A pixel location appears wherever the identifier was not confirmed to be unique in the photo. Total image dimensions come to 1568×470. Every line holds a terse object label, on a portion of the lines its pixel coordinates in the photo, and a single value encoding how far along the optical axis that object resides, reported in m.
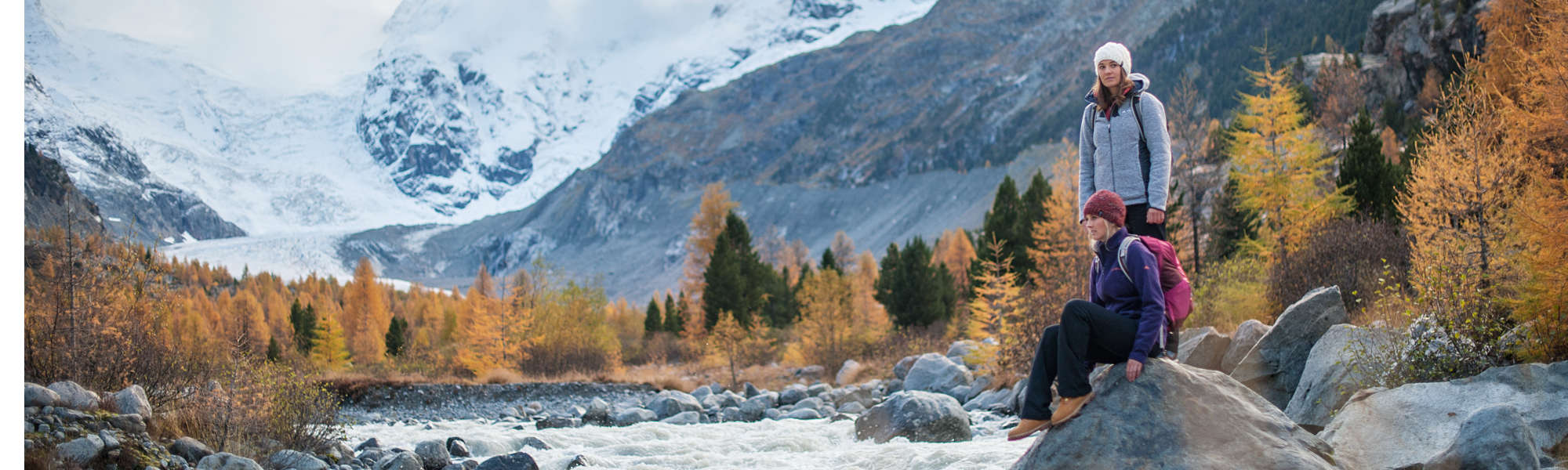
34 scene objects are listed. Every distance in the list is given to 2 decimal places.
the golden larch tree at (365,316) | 49.56
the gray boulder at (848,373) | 28.25
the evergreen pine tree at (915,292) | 38.25
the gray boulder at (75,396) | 9.65
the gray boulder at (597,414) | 18.66
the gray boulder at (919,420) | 12.69
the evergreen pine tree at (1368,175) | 20.11
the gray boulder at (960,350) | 25.70
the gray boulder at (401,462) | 10.93
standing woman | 6.50
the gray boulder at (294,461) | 10.51
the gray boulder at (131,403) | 10.06
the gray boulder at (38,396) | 9.27
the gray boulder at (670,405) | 19.39
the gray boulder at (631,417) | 18.44
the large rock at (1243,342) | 10.88
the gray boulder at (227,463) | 9.60
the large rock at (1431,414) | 6.77
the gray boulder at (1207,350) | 11.31
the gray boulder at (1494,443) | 6.10
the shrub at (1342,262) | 13.95
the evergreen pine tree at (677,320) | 48.47
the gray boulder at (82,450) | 8.75
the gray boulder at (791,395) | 21.95
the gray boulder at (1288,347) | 9.97
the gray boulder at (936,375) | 21.14
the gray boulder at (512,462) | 10.45
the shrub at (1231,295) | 15.38
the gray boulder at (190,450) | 9.89
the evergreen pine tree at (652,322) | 52.74
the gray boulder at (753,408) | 19.17
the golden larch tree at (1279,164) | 20.30
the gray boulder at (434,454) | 11.74
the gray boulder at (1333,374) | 8.52
